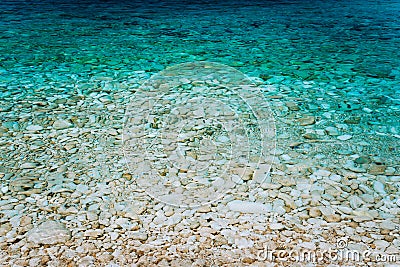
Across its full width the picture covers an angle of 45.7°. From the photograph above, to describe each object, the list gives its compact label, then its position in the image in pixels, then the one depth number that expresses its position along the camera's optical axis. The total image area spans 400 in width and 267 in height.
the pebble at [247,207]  1.85
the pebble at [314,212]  1.81
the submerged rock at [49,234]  1.68
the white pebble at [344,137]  2.39
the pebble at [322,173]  2.08
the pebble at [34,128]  2.48
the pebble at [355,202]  1.86
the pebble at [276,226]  1.74
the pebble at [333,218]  1.78
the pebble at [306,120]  2.56
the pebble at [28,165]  2.14
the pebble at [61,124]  2.51
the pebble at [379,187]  1.96
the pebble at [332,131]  2.45
